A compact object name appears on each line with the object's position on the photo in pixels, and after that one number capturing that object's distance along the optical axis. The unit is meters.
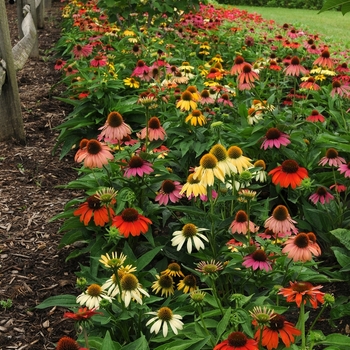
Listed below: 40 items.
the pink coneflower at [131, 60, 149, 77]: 3.96
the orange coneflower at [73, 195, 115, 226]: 2.32
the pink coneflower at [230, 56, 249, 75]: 3.33
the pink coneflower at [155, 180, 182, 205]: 2.47
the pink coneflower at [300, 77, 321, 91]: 4.05
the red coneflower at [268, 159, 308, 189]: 2.25
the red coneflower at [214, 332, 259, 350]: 1.53
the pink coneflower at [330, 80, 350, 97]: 3.91
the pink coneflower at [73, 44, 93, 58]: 4.91
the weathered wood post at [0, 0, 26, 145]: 3.75
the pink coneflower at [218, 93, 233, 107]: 3.71
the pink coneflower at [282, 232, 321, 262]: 1.84
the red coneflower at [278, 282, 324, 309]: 1.63
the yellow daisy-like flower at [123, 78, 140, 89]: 4.28
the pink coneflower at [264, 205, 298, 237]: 2.04
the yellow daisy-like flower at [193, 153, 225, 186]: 2.02
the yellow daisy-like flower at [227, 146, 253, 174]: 2.14
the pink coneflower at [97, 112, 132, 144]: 2.56
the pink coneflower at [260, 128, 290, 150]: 2.73
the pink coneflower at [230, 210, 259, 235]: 2.18
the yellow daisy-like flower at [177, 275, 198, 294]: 2.10
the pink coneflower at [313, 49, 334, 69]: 4.09
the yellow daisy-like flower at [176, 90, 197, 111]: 3.13
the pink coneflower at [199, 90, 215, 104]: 3.57
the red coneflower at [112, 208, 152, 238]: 2.15
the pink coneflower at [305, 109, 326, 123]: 3.57
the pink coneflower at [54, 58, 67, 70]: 4.92
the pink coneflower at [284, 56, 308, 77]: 3.82
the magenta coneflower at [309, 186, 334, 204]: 2.68
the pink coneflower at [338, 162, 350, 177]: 2.65
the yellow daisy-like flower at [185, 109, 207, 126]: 3.13
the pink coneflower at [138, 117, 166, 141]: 2.77
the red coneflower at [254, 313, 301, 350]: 1.63
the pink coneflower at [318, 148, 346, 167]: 2.81
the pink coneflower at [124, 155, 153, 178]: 2.46
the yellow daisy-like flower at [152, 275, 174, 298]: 2.07
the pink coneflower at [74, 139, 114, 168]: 2.36
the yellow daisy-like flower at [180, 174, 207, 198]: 2.15
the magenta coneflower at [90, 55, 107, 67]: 4.47
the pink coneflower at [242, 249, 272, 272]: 1.98
